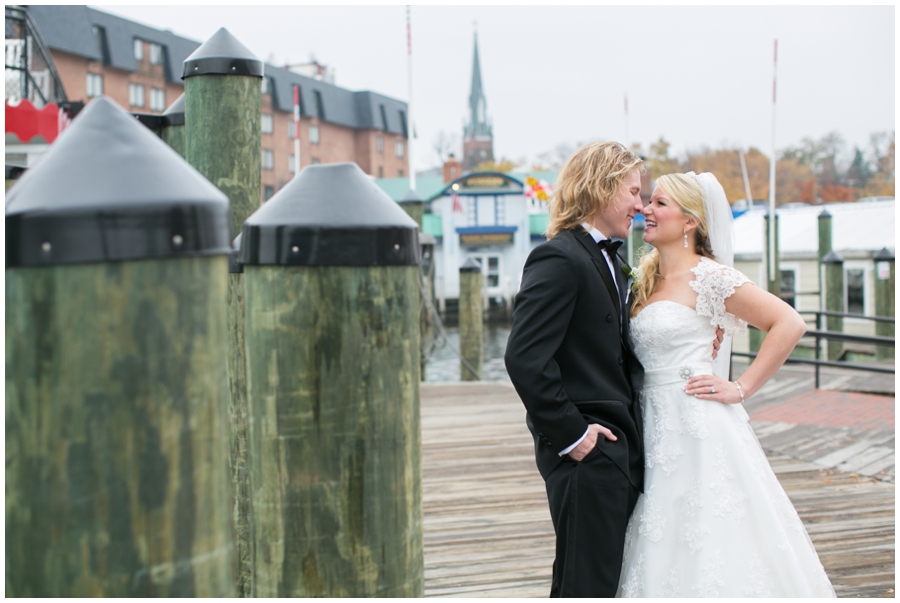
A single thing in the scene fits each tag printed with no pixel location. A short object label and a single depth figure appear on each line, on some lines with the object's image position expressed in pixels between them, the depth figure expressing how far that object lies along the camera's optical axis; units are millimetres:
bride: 2848
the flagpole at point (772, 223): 16364
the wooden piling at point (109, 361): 1015
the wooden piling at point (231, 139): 2750
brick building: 36281
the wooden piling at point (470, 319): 12273
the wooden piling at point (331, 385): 1433
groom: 2613
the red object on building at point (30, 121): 9773
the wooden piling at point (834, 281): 13906
